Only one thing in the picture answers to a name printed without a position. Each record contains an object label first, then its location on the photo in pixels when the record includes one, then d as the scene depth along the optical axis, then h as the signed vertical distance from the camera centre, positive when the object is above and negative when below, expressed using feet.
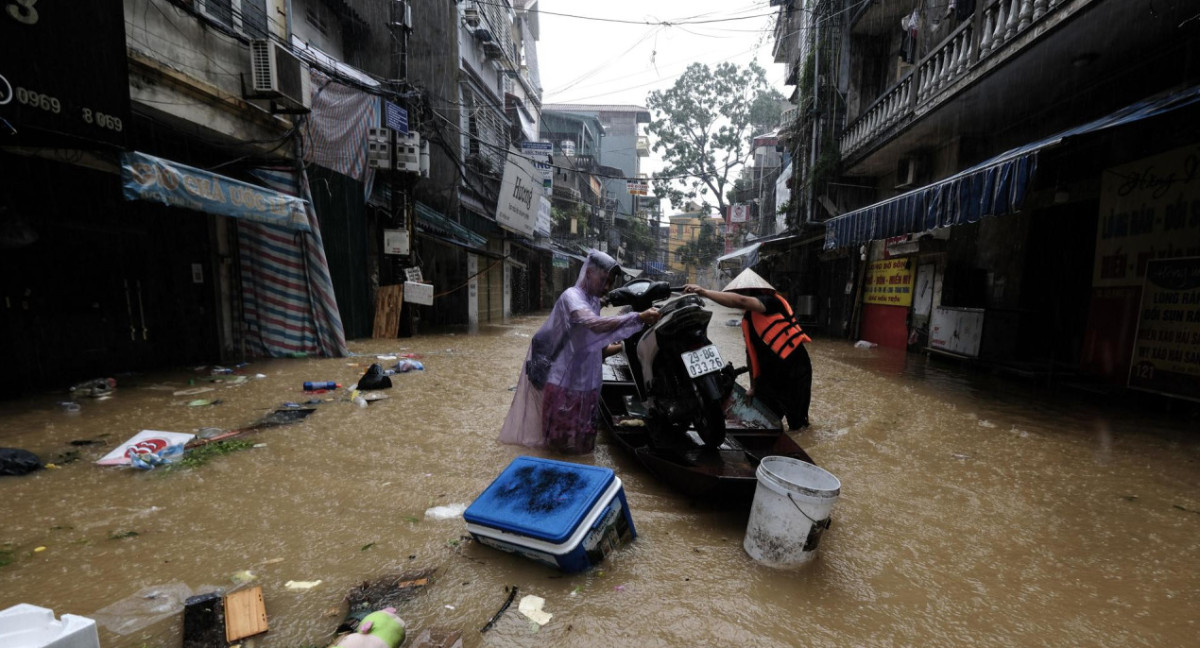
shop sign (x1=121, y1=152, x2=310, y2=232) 15.64 +2.87
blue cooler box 6.49 -3.25
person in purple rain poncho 10.62 -1.90
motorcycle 8.89 -1.70
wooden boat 8.08 -3.19
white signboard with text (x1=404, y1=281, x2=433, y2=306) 33.35 -1.09
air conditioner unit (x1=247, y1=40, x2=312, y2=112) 21.16 +8.81
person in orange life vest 12.75 -1.68
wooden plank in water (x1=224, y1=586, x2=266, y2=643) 5.48 -3.95
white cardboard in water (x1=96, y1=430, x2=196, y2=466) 10.70 -4.01
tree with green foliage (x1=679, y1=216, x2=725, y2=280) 127.75 +9.64
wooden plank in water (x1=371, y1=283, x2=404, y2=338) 33.81 -1.91
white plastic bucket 6.68 -3.25
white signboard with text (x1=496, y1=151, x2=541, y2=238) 48.32 +8.44
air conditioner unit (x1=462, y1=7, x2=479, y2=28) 47.83 +25.66
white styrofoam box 3.88 -2.98
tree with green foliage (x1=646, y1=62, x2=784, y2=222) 104.47 +36.06
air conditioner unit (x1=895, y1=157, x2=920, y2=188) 32.55 +7.96
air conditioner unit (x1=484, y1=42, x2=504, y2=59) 54.61 +25.75
